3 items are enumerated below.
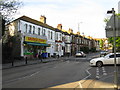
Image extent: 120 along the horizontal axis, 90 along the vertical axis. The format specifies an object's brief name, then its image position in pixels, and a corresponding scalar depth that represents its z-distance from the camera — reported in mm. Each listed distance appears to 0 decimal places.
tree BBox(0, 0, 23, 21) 17431
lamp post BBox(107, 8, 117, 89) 5395
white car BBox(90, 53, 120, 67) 13405
